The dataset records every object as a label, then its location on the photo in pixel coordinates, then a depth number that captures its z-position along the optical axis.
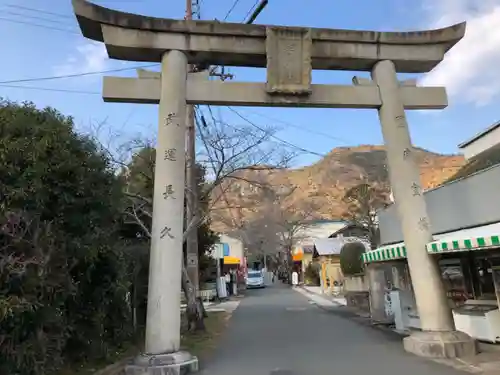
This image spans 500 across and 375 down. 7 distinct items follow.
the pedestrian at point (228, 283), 39.63
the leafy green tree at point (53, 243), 5.92
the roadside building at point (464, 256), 10.36
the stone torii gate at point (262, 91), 9.27
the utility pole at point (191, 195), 15.23
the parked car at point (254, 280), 55.34
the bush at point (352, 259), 25.48
